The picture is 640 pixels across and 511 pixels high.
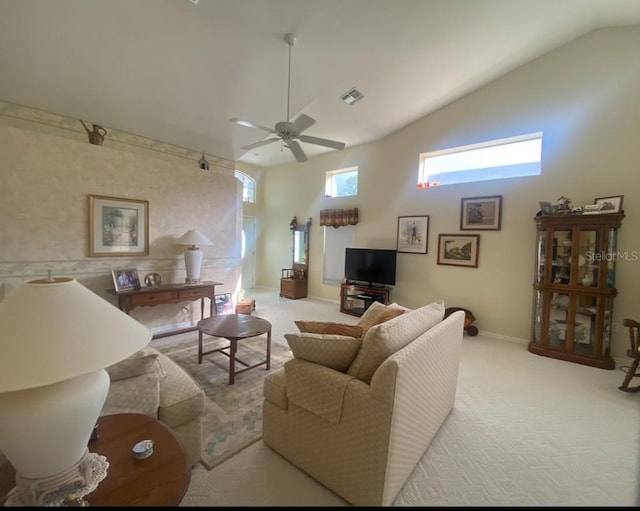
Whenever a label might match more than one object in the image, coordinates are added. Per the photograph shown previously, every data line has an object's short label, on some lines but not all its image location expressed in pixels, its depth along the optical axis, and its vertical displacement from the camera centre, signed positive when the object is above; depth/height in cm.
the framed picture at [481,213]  412 +58
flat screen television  500 -35
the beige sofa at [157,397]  146 -90
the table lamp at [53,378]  71 -35
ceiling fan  273 +116
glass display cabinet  316 -40
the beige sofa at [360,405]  131 -86
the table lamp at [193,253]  397 -17
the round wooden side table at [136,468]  85 -80
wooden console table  339 -73
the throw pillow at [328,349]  159 -60
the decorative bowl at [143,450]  100 -77
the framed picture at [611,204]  318 +60
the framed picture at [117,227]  347 +16
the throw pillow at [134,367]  146 -70
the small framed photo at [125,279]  347 -52
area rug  189 -135
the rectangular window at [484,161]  396 +142
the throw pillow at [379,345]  147 -53
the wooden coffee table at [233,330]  261 -87
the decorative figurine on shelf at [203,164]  448 +127
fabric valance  571 +63
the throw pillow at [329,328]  176 -54
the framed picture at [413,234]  484 +27
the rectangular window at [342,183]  598 +144
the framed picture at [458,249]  434 +2
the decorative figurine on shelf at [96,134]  343 +130
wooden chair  260 -92
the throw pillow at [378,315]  209 -53
